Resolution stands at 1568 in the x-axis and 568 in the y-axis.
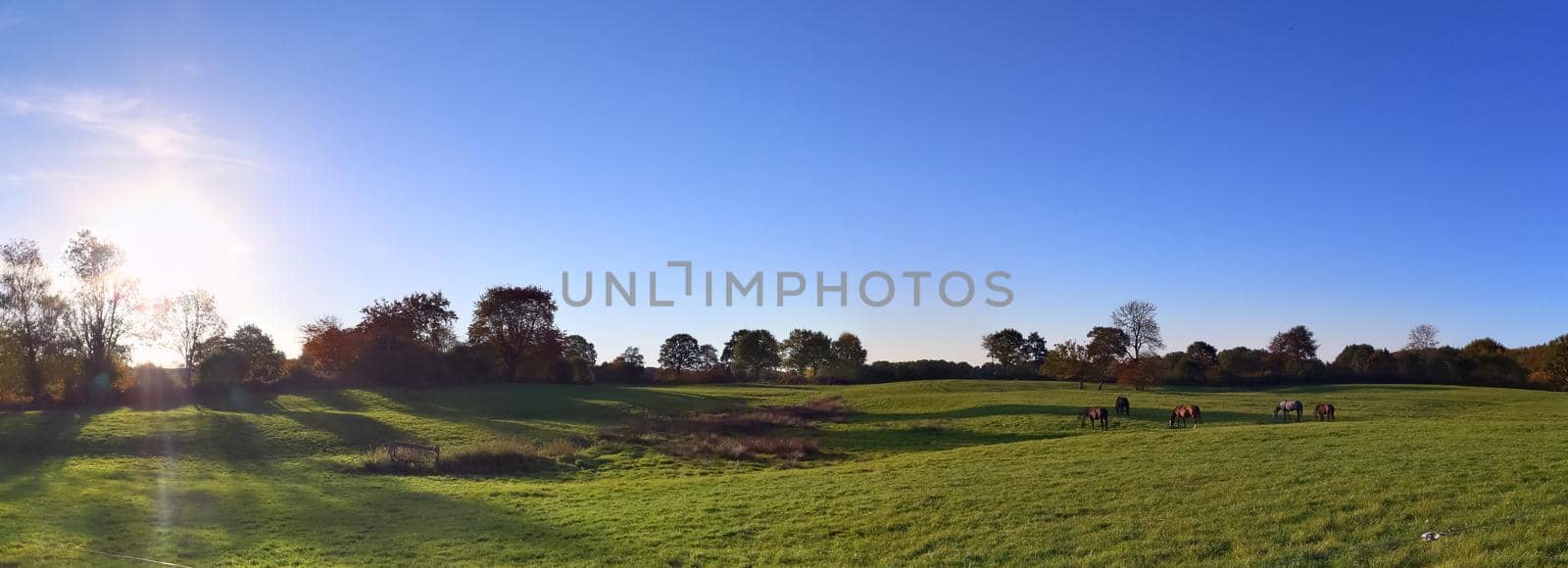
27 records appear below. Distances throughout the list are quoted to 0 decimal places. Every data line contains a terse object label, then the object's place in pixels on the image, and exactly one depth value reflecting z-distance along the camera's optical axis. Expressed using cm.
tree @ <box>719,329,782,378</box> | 13700
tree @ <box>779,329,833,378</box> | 13775
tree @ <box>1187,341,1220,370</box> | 12571
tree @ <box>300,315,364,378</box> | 8050
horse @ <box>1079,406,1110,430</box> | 3966
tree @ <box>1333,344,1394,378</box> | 9938
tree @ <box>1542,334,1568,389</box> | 8144
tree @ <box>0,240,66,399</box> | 5278
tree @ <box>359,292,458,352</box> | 8412
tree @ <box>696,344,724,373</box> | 15114
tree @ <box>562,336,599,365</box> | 13825
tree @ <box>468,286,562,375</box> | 9375
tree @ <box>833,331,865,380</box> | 13723
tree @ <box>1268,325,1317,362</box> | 13338
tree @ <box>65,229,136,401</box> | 5497
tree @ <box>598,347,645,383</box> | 11119
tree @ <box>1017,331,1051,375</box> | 13358
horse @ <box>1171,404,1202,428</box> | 3937
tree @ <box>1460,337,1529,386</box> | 9231
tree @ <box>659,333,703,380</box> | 14950
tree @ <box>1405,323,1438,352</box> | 13650
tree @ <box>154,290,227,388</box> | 6575
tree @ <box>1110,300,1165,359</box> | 8825
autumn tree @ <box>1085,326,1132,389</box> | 8044
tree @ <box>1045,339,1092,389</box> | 8131
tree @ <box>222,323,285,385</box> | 7212
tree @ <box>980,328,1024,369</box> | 12975
